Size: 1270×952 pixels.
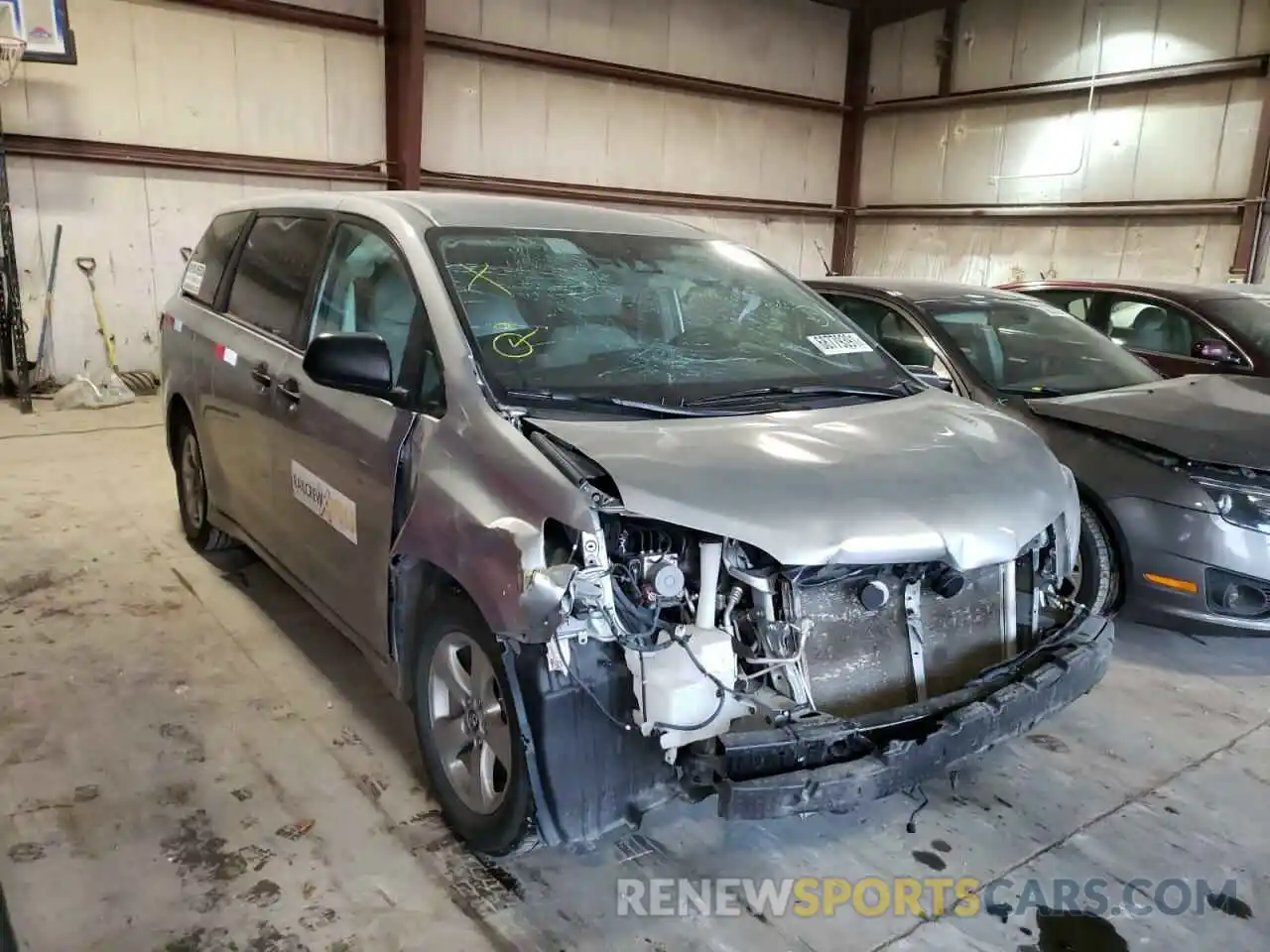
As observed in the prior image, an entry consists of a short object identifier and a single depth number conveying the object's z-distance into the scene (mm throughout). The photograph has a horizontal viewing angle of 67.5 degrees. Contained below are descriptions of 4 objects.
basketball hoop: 7102
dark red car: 5379
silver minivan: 1925
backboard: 7215
